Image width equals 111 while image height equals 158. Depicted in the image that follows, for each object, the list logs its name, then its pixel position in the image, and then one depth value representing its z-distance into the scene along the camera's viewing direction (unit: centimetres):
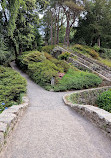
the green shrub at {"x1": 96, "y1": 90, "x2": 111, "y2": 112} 572
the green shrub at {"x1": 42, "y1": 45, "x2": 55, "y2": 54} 1522
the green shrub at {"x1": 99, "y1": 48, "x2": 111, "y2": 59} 1700
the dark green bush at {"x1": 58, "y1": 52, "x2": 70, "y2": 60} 1150
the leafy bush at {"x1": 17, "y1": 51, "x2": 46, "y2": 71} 1012
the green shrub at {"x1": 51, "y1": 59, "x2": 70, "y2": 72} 941
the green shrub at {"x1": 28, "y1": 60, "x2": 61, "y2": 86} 757
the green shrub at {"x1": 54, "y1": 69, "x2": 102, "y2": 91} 734
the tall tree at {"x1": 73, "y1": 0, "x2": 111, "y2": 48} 1735
